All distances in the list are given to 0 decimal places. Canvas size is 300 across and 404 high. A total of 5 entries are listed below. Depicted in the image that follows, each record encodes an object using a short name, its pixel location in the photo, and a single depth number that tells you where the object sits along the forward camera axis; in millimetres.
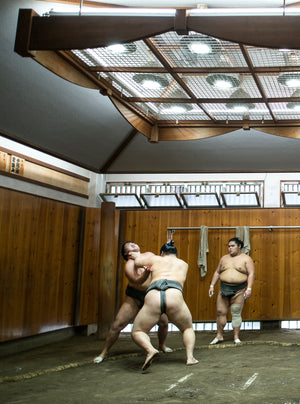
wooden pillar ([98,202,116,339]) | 6188
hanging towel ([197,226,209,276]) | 7086
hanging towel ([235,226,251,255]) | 6980
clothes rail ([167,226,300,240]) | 6904
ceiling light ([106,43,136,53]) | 4171
